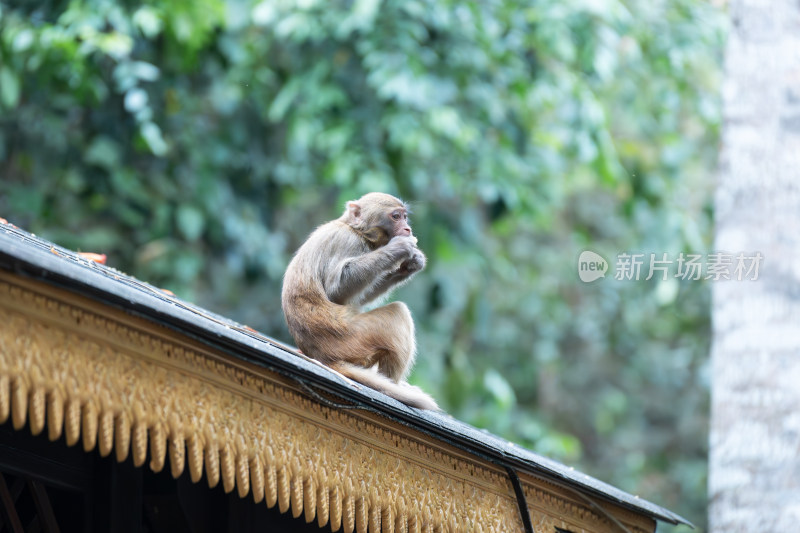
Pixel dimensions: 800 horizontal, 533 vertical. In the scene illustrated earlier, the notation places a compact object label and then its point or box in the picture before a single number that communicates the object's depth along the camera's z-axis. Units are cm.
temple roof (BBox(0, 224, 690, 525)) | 454
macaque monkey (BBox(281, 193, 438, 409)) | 871
